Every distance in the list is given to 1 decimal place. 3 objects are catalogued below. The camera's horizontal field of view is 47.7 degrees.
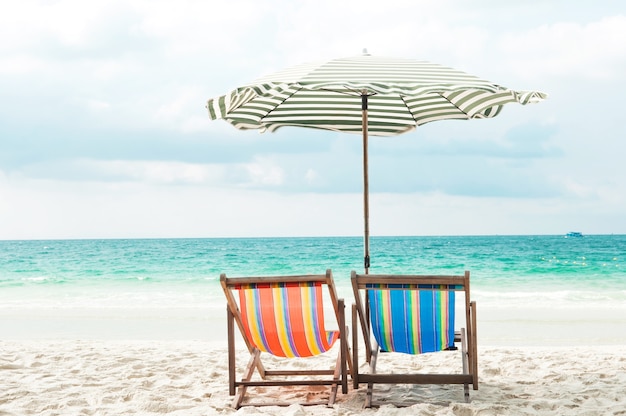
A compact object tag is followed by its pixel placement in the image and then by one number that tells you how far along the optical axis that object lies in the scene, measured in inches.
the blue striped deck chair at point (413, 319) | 136.3
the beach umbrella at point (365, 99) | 144.0
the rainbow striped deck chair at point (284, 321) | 139.0
